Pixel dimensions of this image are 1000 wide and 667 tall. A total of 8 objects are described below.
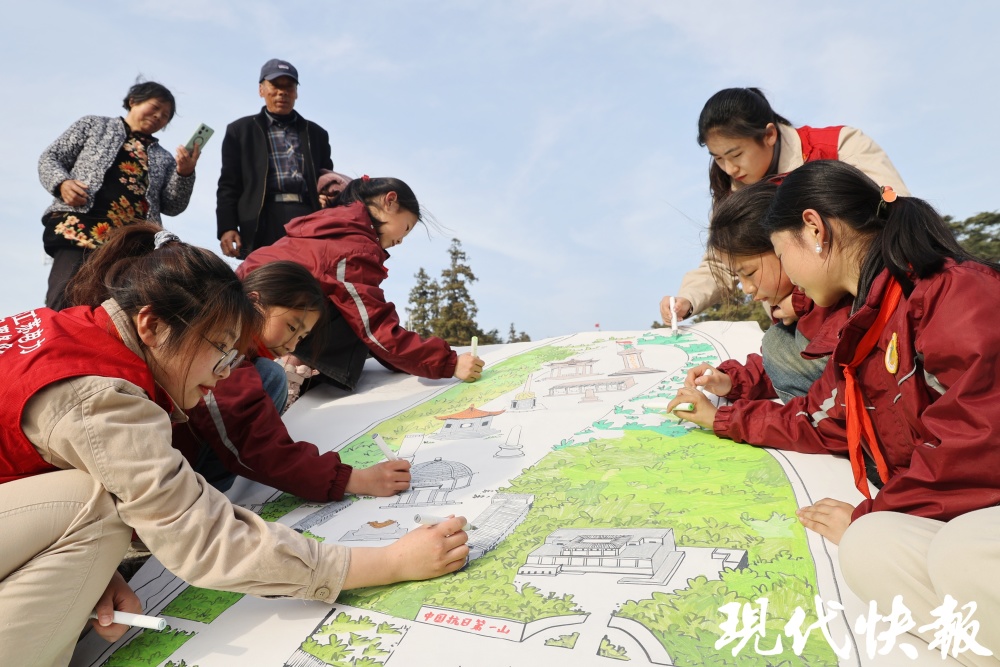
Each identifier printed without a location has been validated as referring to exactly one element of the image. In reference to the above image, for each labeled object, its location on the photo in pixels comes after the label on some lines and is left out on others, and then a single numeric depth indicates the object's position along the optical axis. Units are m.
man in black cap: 3.97
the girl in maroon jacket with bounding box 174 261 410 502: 2.05
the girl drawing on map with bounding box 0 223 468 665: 1.32
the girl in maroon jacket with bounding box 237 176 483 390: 3.14
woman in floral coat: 3.21
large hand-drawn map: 1.29
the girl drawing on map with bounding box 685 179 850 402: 2.14
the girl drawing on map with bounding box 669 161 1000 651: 1.26
